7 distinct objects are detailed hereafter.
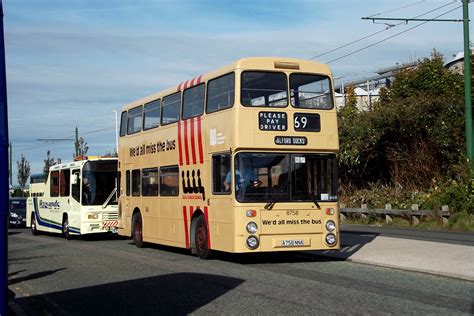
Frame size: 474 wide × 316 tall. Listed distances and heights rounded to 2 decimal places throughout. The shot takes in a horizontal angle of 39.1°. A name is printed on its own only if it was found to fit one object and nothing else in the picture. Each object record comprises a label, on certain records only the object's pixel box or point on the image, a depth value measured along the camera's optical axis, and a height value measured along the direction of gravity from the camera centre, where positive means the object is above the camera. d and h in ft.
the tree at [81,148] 204.04 +9.93
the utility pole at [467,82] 77.25 +10.32
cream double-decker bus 45.21 +1.18
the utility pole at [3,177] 16.31 +0.11
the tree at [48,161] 235.40 +6.88
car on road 126.82 -6.33
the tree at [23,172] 256.93 +3.48
